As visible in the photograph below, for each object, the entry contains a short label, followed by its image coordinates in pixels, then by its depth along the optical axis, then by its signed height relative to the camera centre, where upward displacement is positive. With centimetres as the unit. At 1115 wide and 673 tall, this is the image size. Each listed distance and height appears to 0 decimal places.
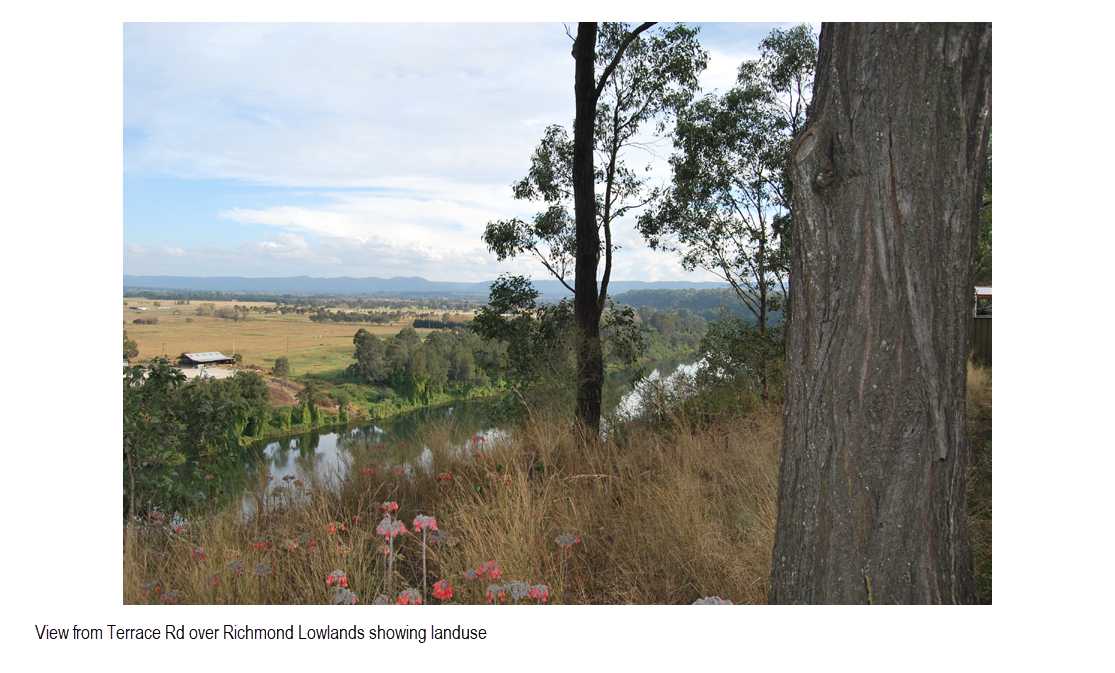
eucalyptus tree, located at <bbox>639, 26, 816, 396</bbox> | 768 +214
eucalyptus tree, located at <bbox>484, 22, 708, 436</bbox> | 520 +184
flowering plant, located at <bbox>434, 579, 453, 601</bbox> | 170 -85
